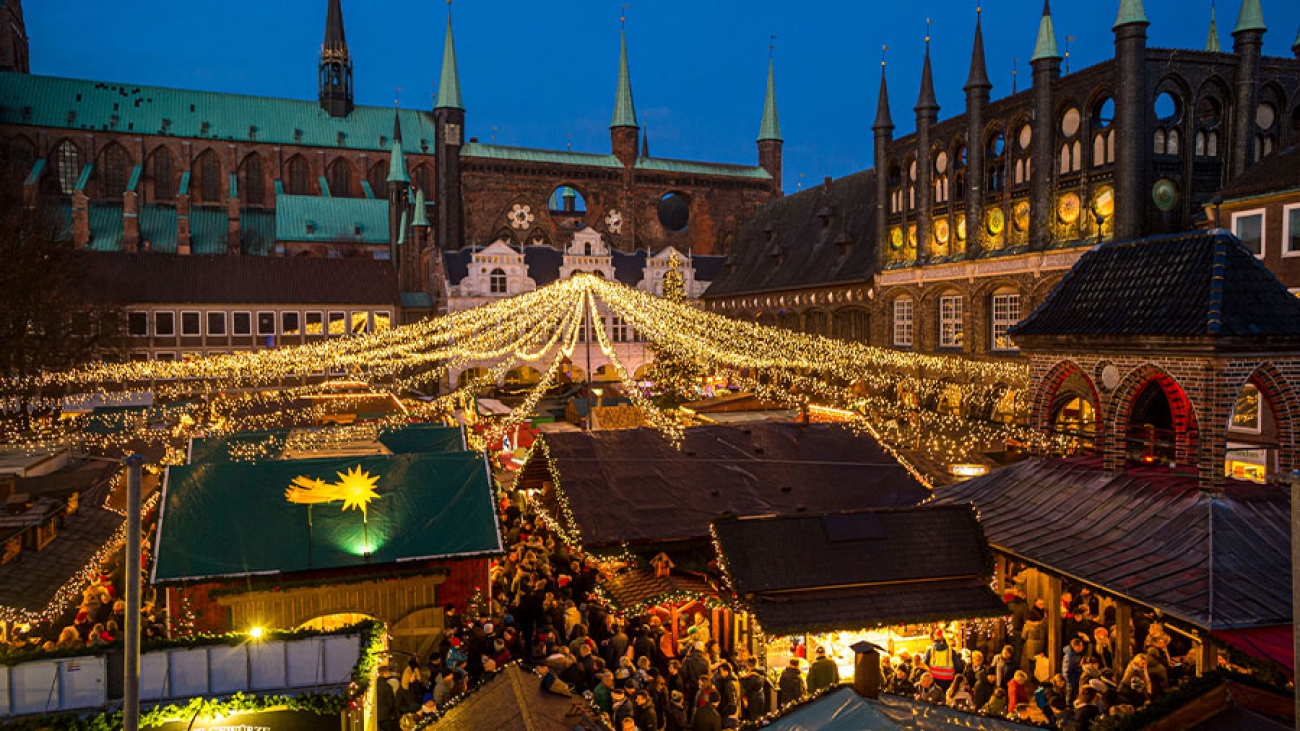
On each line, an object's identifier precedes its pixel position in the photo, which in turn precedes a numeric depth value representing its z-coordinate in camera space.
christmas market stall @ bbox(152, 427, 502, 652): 13.20
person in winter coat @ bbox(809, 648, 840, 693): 11.35
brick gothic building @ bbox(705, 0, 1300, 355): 26.91
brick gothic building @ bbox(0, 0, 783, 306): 59.91
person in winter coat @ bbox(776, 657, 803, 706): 11.20
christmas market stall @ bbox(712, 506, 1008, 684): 11.57
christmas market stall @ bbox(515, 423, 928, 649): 13.83
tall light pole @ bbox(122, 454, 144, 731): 6.58
